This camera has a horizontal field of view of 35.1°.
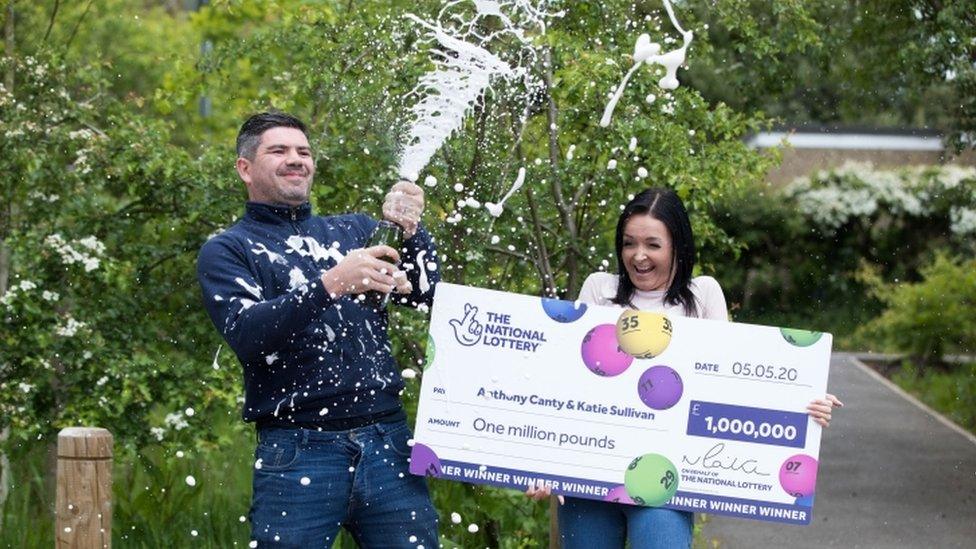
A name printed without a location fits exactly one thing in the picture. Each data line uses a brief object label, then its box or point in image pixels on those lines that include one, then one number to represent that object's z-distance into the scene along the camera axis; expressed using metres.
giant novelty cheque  4.01
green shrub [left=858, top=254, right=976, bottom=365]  14.06
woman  4.07
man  3.87
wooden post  4.27
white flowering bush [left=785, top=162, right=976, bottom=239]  20.67
